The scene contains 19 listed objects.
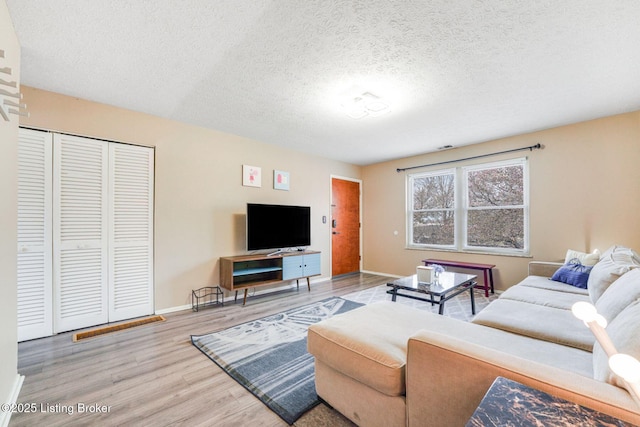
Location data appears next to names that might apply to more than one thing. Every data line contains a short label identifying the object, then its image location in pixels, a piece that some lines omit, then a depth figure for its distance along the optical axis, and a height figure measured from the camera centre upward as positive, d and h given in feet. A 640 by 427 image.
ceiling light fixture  9.04 +4.01
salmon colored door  17.94 -0.62
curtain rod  12.60 +3.26
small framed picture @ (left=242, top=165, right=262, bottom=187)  13.42 +2.14
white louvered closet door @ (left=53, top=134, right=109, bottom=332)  8.87 -0.49
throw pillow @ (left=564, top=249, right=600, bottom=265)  9.48 -1.49
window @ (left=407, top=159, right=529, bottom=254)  13.39 +0.50
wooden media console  11.94 -2.51
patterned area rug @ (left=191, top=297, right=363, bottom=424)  5.72 -3.83
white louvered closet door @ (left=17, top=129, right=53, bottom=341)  8.25 -0.54
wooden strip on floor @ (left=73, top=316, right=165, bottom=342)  8.68 -3.81
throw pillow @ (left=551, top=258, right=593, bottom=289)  8.93 -1.98
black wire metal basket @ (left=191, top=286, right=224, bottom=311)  11.61 -3.56
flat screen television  12.95 -0.45
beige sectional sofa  2.98 -2.29
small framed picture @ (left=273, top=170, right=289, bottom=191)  14.57 +2.08
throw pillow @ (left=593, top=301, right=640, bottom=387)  2.86 -1.46
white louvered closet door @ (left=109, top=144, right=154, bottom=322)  9.88 -0.52
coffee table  8.59 -2.41
